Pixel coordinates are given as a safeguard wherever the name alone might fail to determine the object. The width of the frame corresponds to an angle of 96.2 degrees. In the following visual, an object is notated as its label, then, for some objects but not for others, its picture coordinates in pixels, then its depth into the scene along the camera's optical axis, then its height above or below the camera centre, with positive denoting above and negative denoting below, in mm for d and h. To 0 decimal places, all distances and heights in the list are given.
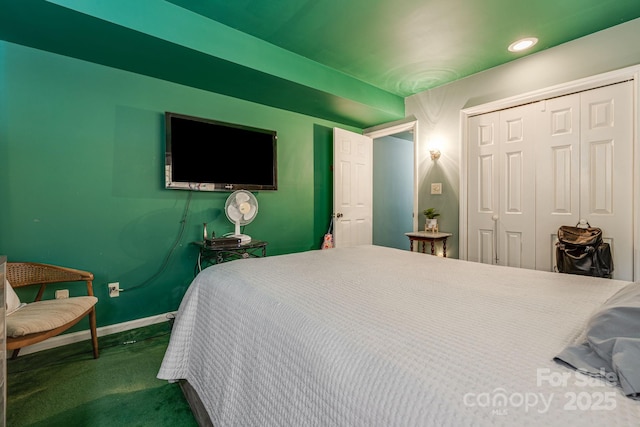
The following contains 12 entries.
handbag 2316 -363
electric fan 2822 +27
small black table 2641 -411
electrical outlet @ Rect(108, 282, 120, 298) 2459 -664
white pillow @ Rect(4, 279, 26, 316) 1769 -561
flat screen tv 2664 +576
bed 567 -359
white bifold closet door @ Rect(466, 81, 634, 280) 2385 +326
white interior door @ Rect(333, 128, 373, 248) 3822 +323
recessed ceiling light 2548 +1513
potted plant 3506 -92
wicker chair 1562 -603
